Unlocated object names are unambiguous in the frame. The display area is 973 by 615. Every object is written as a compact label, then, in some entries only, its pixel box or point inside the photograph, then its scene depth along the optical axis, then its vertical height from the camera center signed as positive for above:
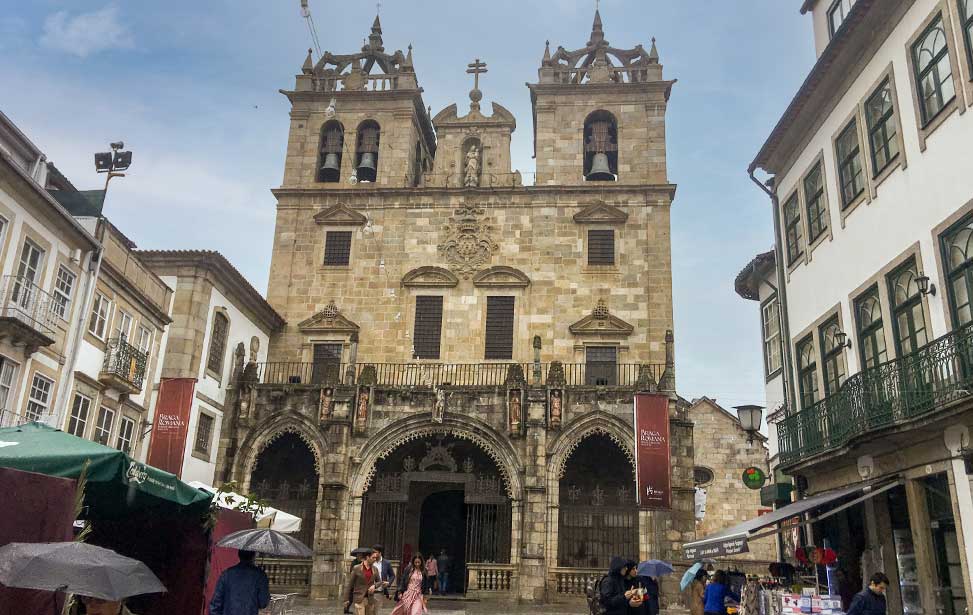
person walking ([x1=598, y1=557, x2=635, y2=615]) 8.31 -0.03
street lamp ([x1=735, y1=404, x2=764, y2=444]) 15.79 +3.21
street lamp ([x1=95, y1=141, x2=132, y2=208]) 20.53 +9.63
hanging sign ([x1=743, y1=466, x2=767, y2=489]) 18.94 +2.50
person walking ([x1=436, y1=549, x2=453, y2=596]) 24.55 +0.36
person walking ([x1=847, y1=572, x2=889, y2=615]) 9.80 -0.03
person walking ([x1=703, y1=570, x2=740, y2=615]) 12.41 -0.08
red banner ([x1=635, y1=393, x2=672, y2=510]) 22.47 +3.60
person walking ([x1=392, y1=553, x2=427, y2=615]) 13.44 -0.27
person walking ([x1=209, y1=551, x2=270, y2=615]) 8.30 -0.18
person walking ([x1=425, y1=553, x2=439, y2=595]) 21.80 +0.23
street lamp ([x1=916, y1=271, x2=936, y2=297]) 11.98 +4.30
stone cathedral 23.80 +8.18
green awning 7.30 +0.86
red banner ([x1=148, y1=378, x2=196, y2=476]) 21.84 +3.73
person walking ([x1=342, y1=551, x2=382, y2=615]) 12.96 -0.15
